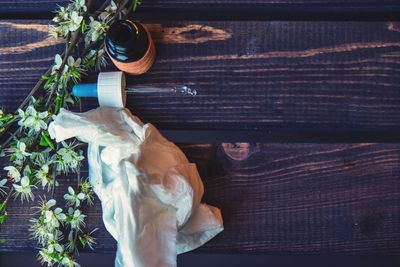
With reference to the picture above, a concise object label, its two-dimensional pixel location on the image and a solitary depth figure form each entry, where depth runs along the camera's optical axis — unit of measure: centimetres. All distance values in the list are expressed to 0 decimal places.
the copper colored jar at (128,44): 78
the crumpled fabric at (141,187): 77
